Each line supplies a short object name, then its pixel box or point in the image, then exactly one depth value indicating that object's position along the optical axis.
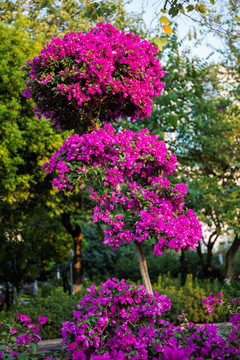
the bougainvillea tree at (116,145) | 5.86
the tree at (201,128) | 13.90
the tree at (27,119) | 11.94
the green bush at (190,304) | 11.95
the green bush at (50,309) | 11.22
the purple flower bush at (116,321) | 5.15
